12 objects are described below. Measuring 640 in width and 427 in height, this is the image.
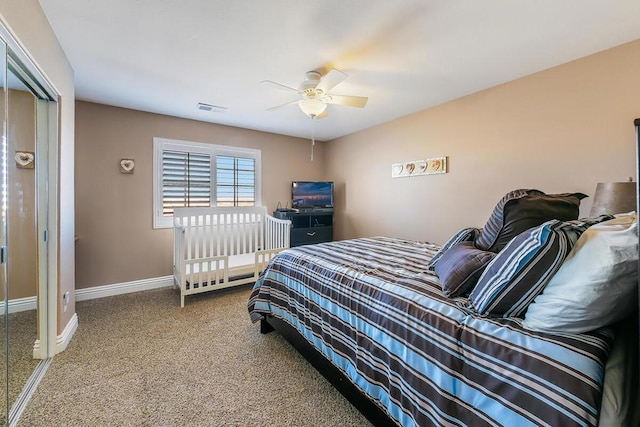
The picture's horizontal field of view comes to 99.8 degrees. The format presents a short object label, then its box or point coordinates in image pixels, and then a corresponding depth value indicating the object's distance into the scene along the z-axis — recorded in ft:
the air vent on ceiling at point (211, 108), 11.11
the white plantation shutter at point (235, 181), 13.87
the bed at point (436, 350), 2.62
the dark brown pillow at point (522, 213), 4.28
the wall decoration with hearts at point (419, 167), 11.17
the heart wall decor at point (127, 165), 11.47
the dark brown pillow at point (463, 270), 4.26
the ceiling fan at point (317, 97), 7.85
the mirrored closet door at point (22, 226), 5.25
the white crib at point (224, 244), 10.50
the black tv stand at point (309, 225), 14.42
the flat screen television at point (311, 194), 15.78
